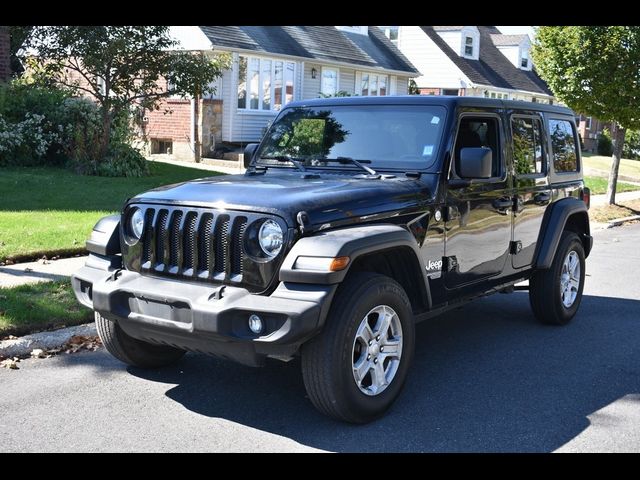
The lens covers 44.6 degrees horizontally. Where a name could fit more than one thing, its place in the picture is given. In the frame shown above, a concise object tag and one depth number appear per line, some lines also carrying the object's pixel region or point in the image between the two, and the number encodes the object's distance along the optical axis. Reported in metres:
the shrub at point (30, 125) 16.14
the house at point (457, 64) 38.19
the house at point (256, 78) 23.61
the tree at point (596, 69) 14.94
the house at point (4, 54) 16.55
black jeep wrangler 4.19
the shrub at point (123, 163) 16.23
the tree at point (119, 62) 16.42
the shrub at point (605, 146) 39.00
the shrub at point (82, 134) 16.39
